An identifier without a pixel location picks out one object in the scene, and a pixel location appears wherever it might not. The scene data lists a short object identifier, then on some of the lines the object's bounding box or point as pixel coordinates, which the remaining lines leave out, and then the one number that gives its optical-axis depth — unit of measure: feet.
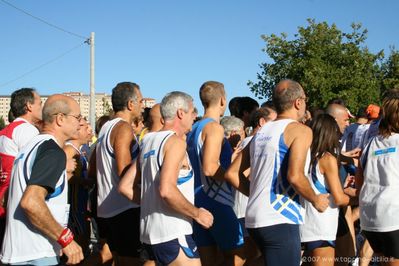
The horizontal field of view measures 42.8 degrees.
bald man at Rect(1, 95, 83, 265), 11.04
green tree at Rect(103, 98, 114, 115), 156.76
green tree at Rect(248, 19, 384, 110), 121.08
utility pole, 74.79
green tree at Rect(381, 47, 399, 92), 137.18
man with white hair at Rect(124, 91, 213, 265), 12.69
